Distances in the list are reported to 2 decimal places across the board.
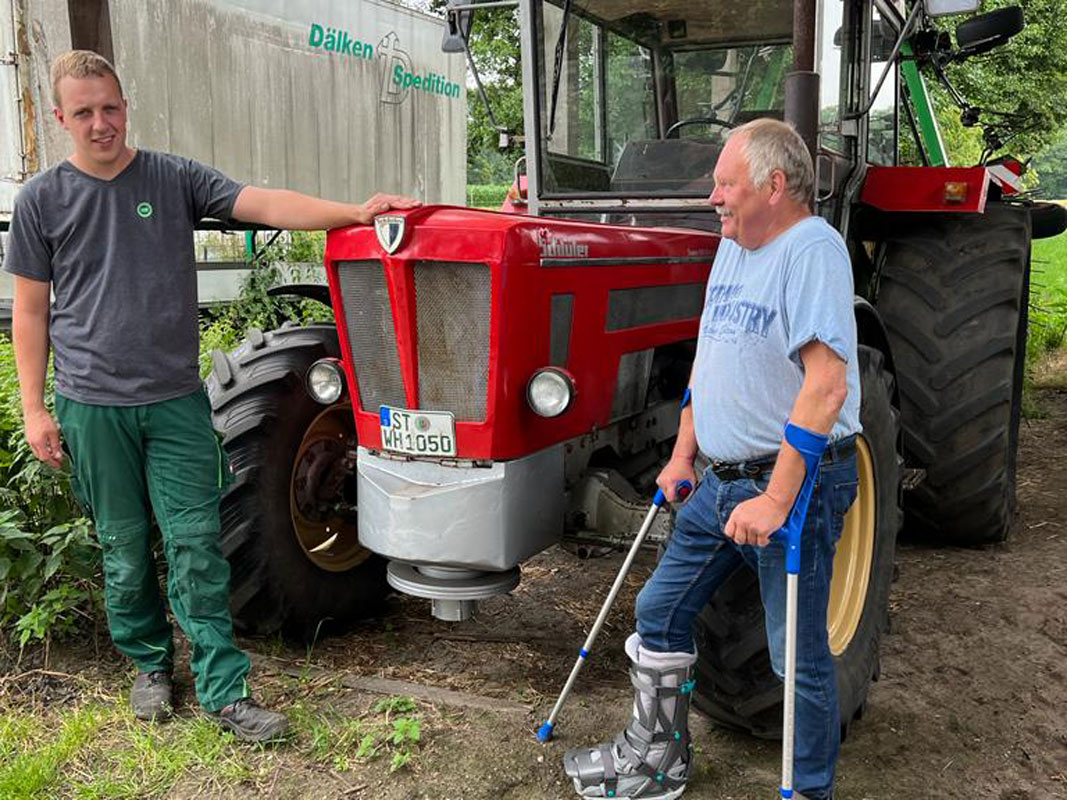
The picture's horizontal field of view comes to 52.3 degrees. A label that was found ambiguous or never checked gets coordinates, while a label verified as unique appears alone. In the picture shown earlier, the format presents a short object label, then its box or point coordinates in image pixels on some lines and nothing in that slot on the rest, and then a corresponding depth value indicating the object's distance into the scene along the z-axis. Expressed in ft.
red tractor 9.46
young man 9.60
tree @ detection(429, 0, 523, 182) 13.83
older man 7.34
